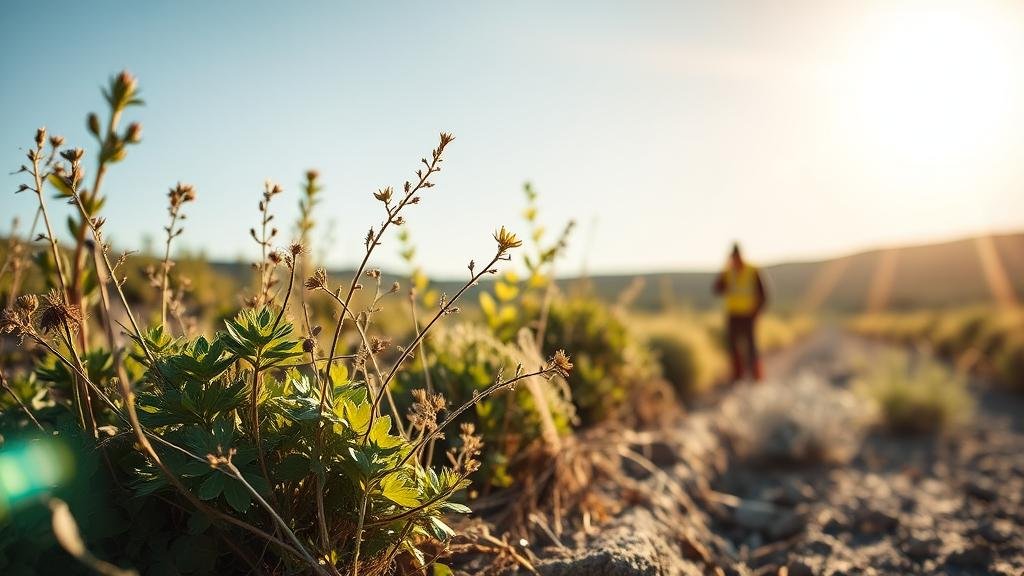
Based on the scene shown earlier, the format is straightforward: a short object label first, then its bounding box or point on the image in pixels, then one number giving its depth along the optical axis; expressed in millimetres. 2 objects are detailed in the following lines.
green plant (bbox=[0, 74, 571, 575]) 1267
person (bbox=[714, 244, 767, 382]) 9102
